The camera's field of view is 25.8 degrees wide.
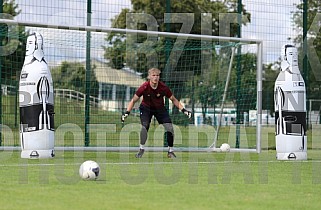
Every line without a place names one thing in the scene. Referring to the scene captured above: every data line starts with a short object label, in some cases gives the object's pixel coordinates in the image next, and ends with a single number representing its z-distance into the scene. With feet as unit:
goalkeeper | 46.42
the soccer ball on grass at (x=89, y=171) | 28.89
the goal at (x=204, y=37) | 48.38
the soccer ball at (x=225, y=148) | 55.77
